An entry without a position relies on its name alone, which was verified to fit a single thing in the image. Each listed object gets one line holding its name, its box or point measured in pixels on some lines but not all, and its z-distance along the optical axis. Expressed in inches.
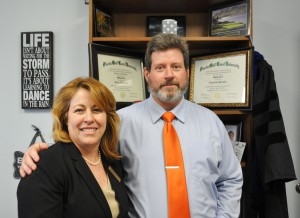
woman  37.9
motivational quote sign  84.6
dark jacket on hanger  64.6
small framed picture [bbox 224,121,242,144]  76.2
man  52.5
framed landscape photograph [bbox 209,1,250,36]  72.8
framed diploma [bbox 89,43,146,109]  69.9
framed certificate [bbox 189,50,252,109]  70.1
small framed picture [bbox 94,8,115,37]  72.9
